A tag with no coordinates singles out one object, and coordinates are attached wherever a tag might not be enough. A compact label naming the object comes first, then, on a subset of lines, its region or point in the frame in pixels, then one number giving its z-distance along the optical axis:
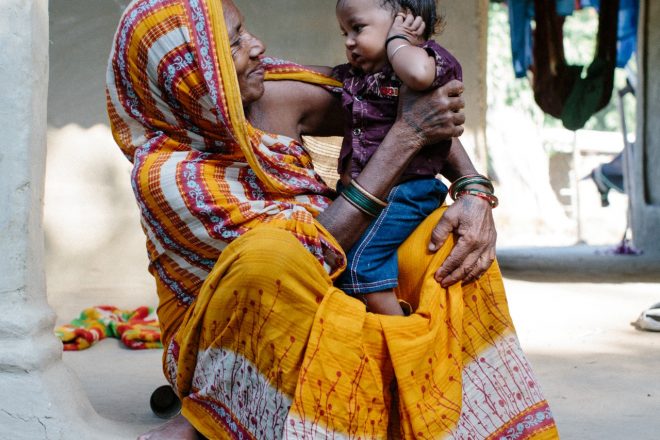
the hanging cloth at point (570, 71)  8.79
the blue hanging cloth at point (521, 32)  8.67
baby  2.41
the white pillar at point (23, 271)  2.62
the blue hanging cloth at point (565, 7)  8.50
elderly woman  2.21
